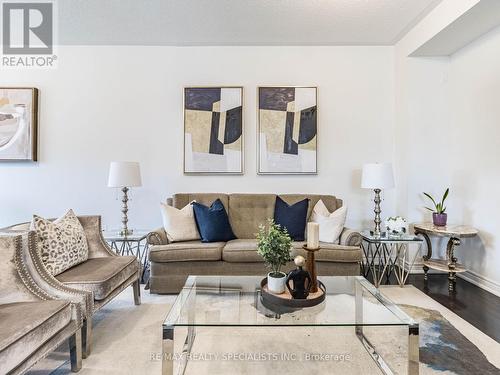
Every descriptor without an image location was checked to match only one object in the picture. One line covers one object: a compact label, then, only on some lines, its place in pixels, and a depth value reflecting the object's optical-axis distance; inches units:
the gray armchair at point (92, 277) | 71.3
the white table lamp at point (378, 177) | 122.9
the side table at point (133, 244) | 119.6
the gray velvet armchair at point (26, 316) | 51.8
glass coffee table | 60.2
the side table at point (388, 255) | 117.2
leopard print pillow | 79.6
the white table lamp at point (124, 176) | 123.4
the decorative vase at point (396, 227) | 122.9
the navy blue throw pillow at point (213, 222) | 119.0
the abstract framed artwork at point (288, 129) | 146.0
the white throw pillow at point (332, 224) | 116.6
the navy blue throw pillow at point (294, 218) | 122.5
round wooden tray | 66.7
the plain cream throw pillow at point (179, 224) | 118.3
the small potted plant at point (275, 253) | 70.3
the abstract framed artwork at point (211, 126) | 145.9
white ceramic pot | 70.7
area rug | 67.6
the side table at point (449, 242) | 114.4
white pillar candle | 67.9
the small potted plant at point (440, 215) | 123.8
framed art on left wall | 142.1
